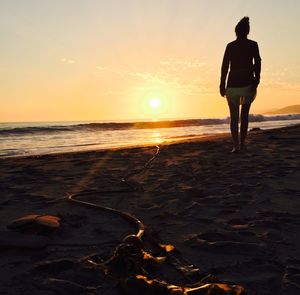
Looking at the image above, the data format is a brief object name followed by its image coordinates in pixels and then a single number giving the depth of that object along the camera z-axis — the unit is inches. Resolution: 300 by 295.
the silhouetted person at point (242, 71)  249.3
